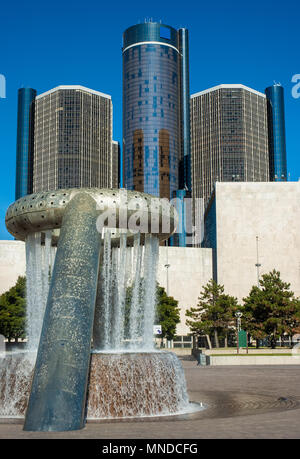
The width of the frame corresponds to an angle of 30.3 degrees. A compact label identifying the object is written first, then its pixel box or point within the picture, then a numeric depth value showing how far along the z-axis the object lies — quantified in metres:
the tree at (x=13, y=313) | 51.38
